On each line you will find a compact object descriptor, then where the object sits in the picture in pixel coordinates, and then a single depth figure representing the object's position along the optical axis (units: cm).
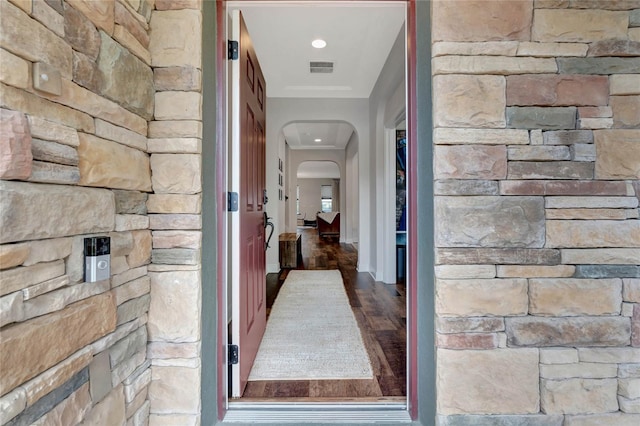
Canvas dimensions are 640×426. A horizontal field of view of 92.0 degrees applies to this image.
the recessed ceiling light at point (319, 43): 303
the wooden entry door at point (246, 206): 162
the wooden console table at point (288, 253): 509
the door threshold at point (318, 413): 142
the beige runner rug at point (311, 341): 188
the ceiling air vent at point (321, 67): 357
